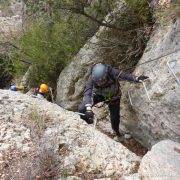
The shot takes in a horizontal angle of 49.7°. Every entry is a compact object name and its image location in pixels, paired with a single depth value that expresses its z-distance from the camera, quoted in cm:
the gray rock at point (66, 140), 278
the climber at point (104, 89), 366
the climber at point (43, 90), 528
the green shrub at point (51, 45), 507
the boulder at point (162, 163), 240
